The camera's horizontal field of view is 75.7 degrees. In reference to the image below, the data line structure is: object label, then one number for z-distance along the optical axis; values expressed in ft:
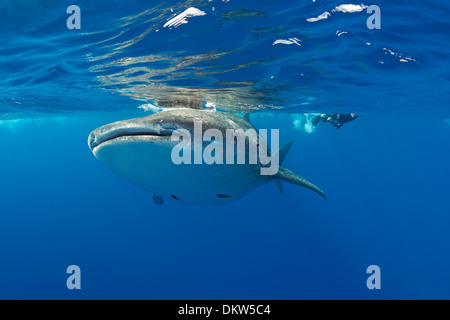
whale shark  8.75
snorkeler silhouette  61.26
